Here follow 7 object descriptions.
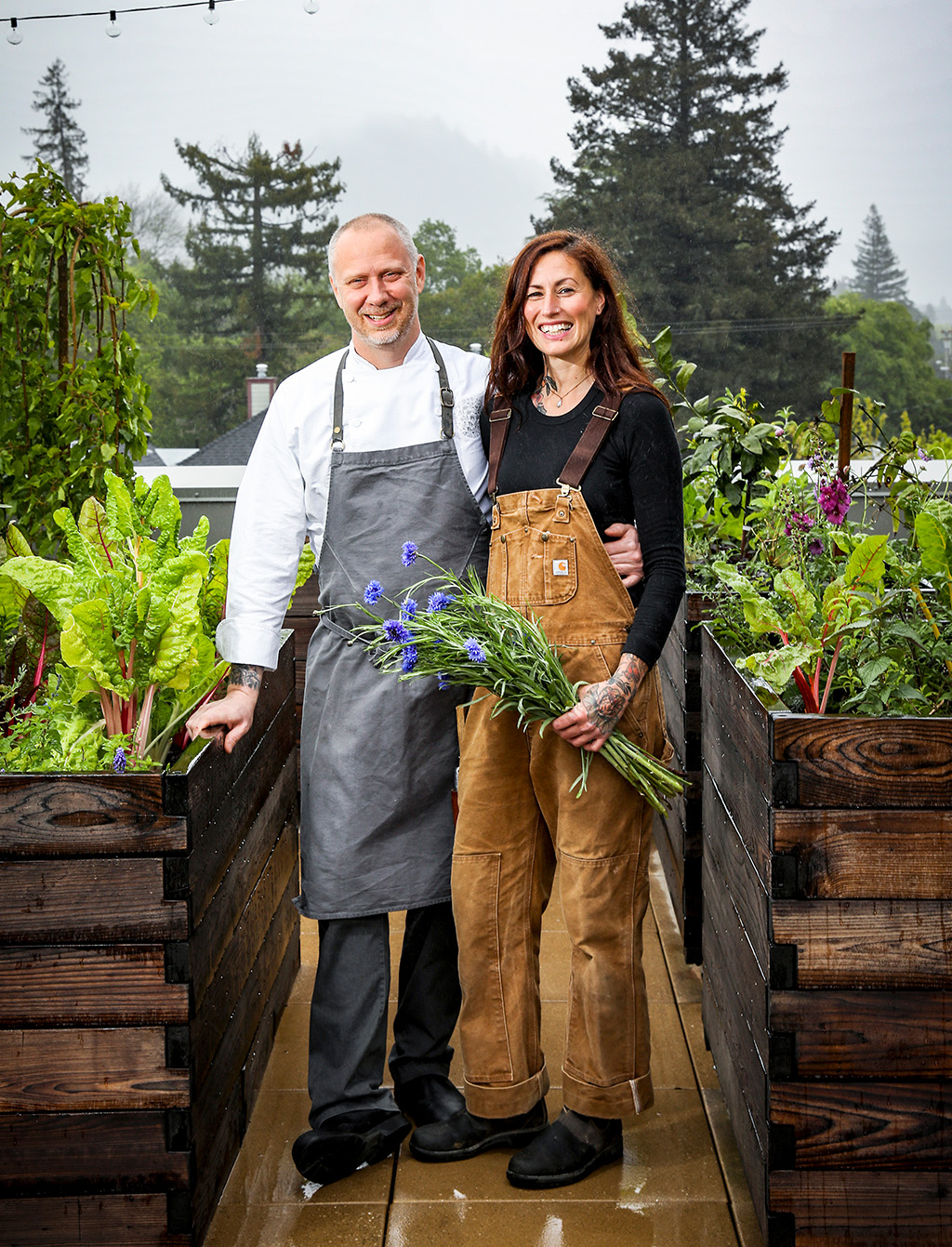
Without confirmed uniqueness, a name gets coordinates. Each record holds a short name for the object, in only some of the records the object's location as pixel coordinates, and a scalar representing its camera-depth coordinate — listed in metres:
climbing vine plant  2.60
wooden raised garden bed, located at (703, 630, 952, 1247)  1.51
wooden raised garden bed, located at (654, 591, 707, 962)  2.53
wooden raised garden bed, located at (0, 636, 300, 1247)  1.54
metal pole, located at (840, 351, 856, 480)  2.45
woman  1.79
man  1.93
